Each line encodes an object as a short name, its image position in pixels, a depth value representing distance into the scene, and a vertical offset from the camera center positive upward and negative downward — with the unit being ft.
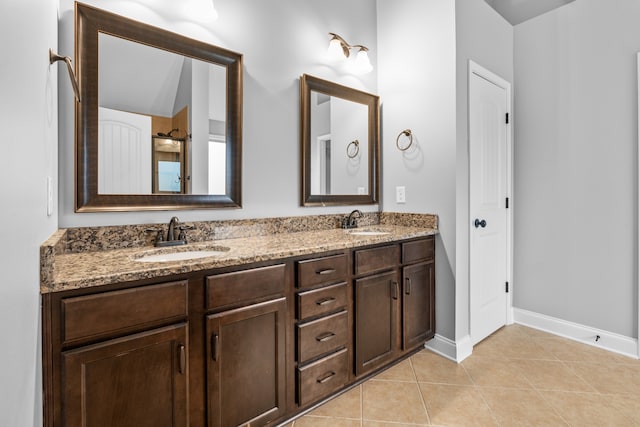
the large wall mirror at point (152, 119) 4.86 +1.65
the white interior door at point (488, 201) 7.88 +0.31
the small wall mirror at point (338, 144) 7.45 +1.76
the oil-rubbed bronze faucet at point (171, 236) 5.27 -0.36
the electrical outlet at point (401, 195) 8.44 +0.48
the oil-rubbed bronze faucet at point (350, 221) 8.12 -0.20
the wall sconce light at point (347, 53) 7.78 +4.02
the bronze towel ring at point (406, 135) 8.19 +1.98
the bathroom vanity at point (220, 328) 3.31 -1.54
